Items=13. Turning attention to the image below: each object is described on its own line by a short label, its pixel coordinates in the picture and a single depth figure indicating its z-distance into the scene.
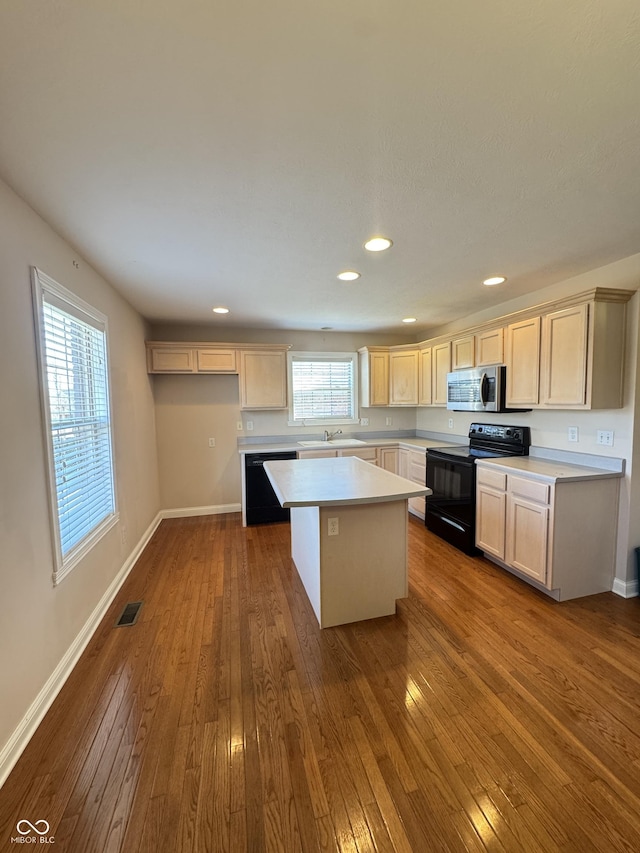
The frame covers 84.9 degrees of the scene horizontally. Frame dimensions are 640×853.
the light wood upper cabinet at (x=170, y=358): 4.22
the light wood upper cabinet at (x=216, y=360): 4.40
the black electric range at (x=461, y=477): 3.41
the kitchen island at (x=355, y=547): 2.30
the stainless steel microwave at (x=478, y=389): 3.36
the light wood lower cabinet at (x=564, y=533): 2.58
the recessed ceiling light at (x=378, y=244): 2.26
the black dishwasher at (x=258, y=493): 4.33
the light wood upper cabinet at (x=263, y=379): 4.57
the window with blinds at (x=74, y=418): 1.96
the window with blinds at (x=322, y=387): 5.10
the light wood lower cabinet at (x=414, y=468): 4.35
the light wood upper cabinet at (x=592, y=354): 2.54
